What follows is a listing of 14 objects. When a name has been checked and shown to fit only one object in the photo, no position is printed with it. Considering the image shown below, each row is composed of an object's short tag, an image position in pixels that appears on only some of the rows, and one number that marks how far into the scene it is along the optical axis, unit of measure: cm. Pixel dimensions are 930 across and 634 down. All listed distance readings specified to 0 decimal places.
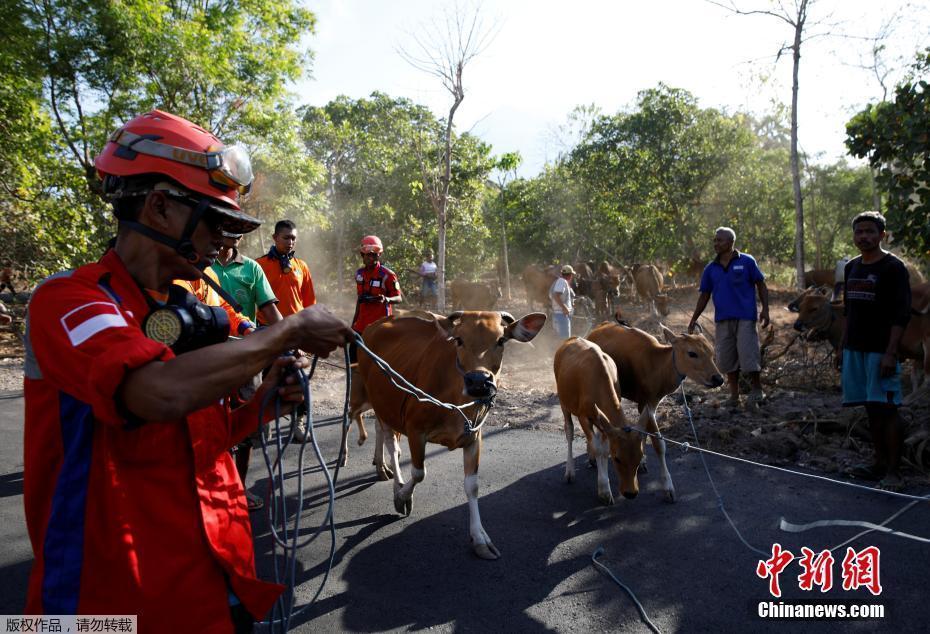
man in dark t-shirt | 527
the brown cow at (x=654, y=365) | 603
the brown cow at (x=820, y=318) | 863
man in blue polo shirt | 784
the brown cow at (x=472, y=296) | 2105
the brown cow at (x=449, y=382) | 448
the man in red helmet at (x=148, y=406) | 143
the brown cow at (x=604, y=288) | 1936
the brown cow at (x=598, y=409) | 499
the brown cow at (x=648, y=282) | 1953
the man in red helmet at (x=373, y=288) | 762
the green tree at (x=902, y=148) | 741
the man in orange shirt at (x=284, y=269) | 617
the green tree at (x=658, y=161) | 2064
